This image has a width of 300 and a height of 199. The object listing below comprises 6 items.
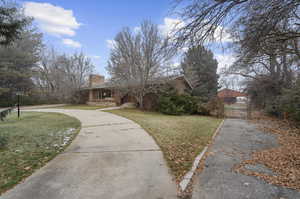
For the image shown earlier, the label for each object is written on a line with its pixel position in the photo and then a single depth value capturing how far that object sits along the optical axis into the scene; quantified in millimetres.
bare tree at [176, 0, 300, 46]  2746
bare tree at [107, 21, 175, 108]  12180
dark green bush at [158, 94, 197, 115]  12547
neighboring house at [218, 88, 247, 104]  26964
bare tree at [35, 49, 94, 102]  21252
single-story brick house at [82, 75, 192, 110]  15408
